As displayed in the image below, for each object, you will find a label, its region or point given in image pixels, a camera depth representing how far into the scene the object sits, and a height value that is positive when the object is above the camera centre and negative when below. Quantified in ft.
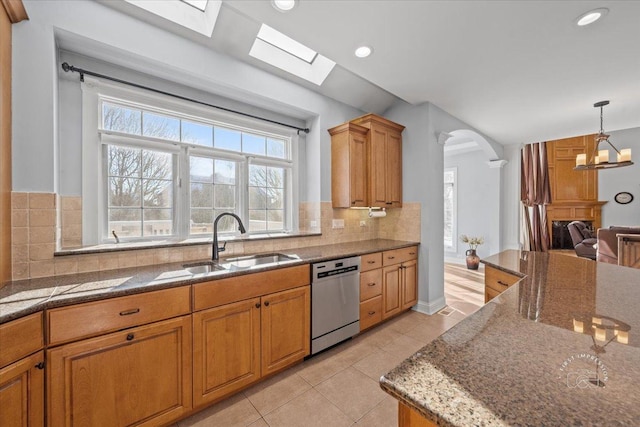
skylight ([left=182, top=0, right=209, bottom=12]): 7.18 +5.83
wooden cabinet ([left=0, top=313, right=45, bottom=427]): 3.55 -2.21
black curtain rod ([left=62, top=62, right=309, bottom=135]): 6.07 +3.45
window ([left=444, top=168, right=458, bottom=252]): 21.02 +0.33
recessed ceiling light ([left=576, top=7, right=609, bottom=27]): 5.82 +4.44
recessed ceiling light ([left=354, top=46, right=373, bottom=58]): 7.29 +4.58
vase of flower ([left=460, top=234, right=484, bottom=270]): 18.04 -2.96
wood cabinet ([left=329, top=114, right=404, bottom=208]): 10.14 +2.04
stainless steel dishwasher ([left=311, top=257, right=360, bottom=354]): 7.50 -2.67
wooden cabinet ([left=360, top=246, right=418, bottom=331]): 8.91 -2.64
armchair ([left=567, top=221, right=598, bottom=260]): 17.95 -2.13
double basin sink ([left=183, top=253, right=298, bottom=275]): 6.60 -1.34
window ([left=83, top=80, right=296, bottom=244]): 6.88 +1.34
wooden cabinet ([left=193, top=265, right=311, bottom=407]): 5.50 -2.70
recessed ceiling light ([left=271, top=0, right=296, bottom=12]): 5.60 +4.53
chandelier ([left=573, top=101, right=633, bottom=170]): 12.73 +2.60
